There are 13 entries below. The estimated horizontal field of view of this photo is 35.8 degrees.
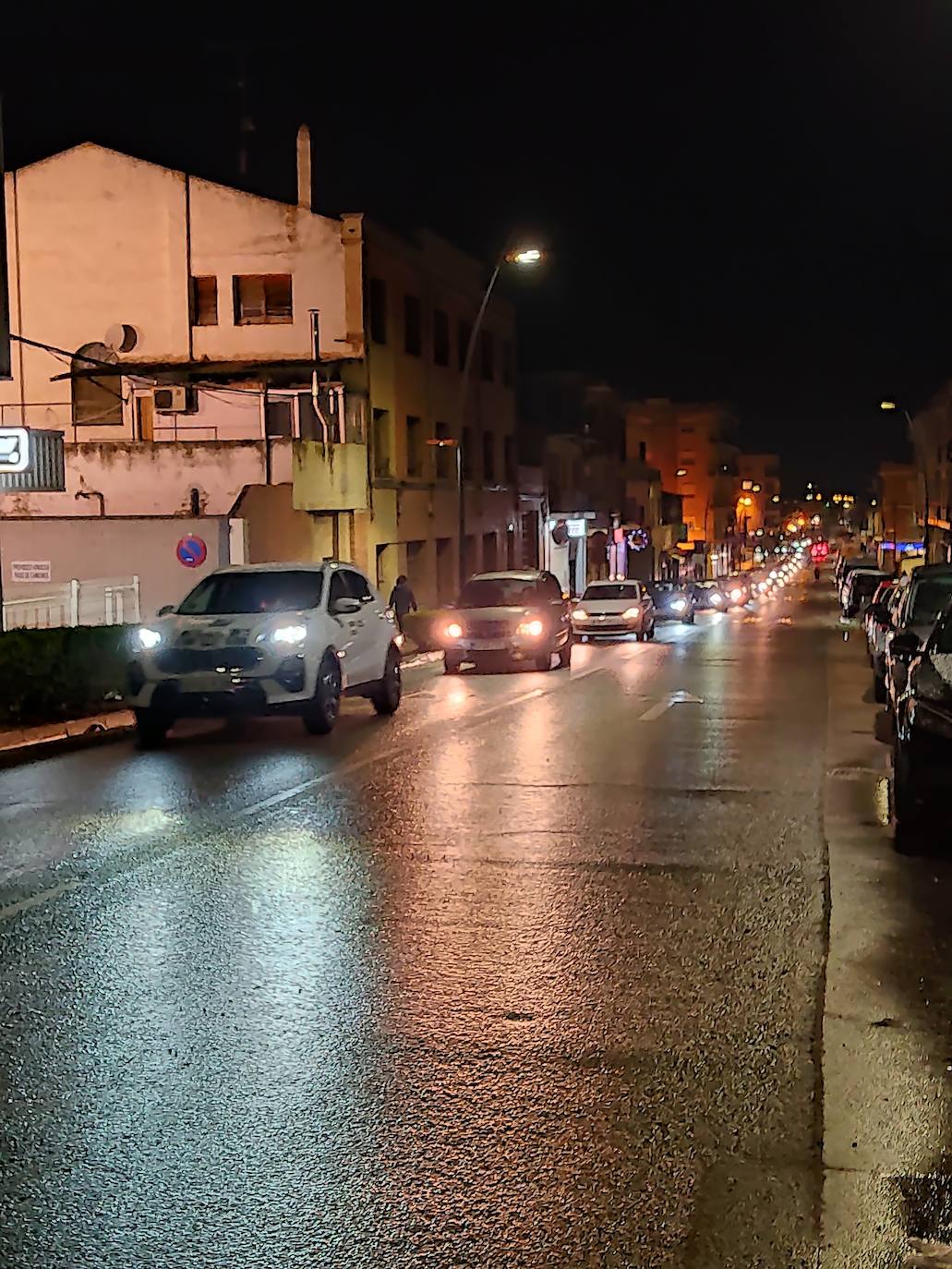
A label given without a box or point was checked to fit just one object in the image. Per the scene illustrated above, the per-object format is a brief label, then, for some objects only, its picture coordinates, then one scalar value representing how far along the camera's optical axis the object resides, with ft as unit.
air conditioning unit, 125.70
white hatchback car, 116.57
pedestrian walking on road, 106.83
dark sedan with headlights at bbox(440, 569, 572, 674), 82.23
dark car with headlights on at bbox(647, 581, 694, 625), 166.40
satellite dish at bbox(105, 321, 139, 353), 128.67
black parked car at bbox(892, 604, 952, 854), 29.96
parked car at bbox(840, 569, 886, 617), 153.58
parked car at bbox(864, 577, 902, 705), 60.85
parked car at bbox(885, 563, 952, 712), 59.21
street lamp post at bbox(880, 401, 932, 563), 187.73
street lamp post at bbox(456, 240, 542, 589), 106.42
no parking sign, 98.17
